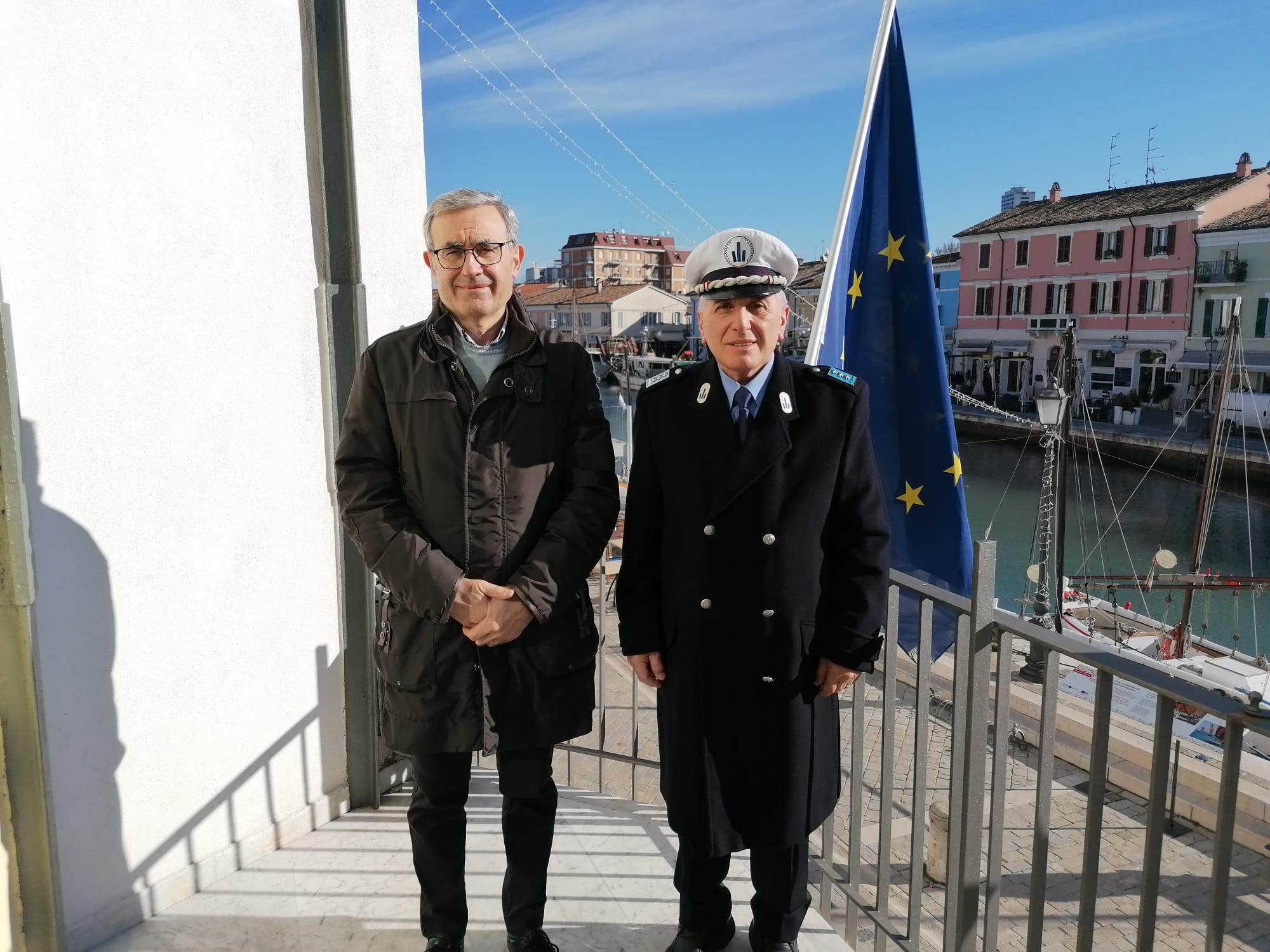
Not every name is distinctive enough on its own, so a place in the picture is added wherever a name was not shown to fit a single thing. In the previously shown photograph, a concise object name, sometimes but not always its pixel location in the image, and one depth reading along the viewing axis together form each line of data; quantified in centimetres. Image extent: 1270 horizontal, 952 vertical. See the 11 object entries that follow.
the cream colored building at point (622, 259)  10500
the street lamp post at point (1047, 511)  1385
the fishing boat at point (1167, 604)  1750
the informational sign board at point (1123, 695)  1384
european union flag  301
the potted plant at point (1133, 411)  3594
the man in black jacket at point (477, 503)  200
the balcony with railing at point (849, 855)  155
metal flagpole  313
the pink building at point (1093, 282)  3628
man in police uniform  191
